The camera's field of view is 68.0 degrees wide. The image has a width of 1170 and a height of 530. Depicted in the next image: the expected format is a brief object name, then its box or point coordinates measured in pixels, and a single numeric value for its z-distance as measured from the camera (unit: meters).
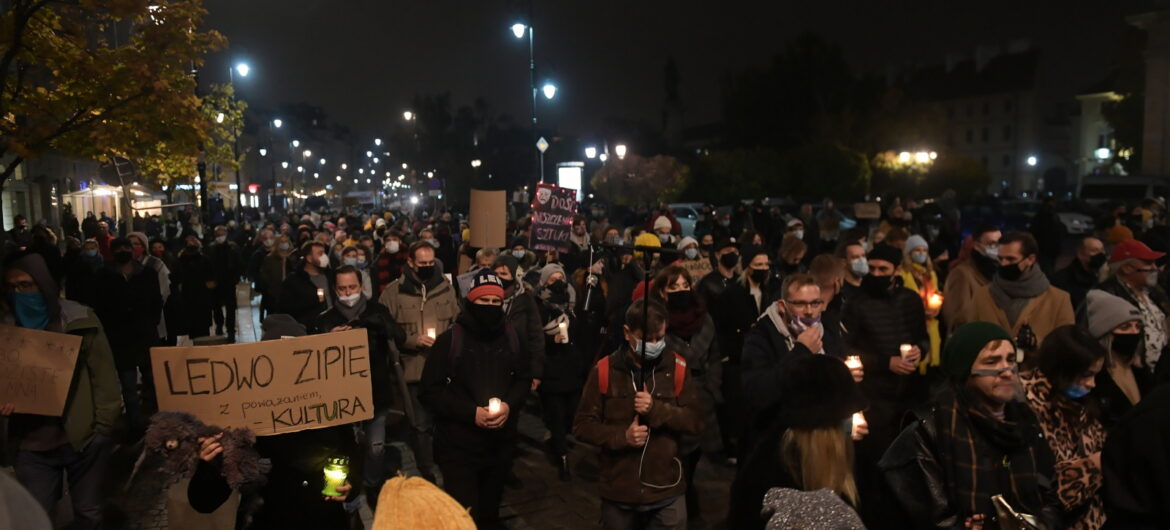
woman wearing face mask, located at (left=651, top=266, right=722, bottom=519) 6.19
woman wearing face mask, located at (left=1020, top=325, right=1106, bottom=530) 3.93
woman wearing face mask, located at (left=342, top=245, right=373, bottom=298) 8.93
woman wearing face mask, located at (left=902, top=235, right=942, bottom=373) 7.30
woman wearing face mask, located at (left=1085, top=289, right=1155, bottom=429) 5.27
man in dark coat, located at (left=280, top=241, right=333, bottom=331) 8.55
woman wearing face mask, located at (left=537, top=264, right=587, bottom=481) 7.72
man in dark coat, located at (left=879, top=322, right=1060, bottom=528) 3.48
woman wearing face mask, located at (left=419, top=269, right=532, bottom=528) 5.29
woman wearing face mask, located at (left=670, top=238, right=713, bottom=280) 9.41
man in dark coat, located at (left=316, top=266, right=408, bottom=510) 6.40
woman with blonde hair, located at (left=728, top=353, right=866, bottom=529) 3.28
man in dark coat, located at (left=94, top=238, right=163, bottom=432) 8.57
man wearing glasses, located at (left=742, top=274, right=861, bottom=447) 4.75
